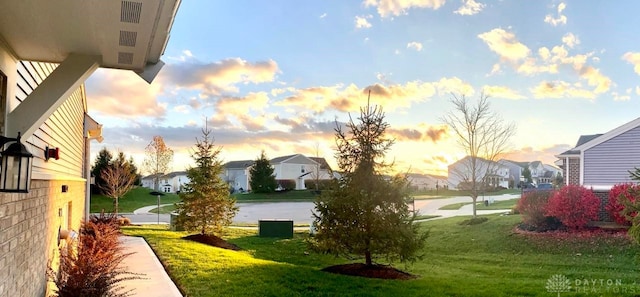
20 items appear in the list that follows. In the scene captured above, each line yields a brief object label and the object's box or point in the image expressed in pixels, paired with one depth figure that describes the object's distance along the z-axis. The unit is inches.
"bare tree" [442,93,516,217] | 869.2
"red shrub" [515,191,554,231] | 583.5
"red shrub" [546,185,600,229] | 560.7
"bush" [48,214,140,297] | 225.8
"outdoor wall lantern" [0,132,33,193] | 128.2
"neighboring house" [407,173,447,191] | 2345.1
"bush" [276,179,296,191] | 2075.5
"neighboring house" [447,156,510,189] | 923.1
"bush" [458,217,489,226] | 684.9
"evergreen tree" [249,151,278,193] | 1811.0
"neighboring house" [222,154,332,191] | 2377.0
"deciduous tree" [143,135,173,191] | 1876.2
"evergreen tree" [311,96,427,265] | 369.7
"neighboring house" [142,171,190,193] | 2544.3
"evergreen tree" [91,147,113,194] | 1342.3
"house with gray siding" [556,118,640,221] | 814.5
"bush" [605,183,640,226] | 554.9
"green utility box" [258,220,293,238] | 685.3
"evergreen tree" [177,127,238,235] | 597.9
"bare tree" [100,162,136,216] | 898.7
